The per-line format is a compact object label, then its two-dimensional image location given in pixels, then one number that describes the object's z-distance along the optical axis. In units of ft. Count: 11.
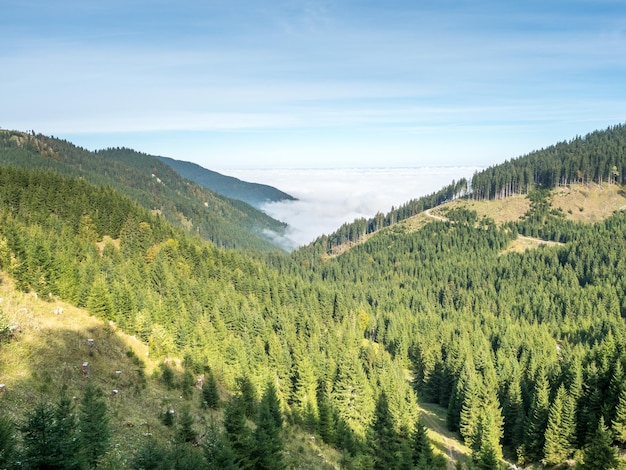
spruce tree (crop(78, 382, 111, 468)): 79.97
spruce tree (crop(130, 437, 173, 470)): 72.33
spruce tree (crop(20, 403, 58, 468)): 61.98
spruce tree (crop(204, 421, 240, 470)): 80.84
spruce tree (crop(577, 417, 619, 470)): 131.34
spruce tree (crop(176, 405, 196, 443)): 105.29
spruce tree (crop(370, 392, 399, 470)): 161.88
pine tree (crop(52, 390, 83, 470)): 63.52
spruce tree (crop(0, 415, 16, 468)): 62.56
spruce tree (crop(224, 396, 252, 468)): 96.53
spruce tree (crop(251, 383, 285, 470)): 99.09
